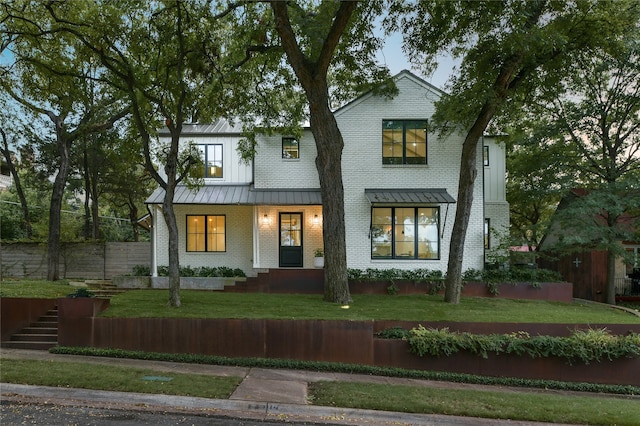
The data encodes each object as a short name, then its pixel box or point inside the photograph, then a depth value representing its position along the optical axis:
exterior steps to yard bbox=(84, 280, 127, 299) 13.62
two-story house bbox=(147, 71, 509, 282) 15.48
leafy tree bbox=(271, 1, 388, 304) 10.52
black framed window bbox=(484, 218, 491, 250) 17.50
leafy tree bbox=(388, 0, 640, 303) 10.88
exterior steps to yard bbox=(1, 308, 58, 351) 9.45
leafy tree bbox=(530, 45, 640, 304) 14.95
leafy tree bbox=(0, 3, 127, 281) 13.01
